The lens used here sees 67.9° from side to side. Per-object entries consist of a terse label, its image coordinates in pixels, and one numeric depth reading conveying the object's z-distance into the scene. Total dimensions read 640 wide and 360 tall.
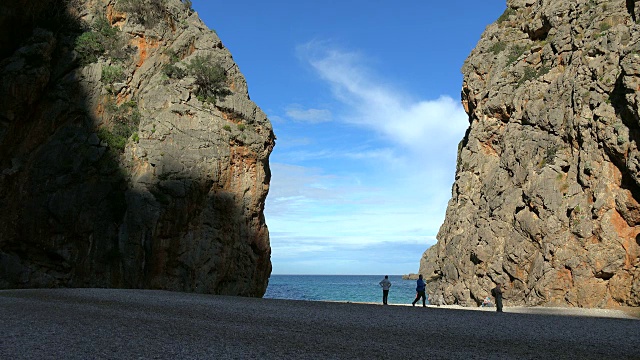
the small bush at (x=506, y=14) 53.15
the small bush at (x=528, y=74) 44.22
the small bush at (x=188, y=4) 38.09
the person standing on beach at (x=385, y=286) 23.85
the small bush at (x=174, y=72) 32.59
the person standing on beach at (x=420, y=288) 24.31
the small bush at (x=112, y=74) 30.73
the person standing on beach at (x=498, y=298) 23.19
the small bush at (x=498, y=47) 50.63
